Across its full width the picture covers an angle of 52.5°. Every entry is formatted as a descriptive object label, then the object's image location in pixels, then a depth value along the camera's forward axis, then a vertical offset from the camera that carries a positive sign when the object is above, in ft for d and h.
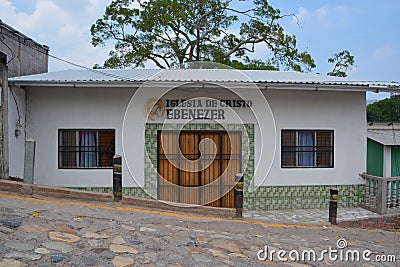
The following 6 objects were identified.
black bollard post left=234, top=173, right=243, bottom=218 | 24.11 -3.62
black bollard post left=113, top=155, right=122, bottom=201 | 23.35 -2.39
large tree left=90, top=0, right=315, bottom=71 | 65.98 +17.74
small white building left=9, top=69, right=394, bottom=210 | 30.32 +0.07
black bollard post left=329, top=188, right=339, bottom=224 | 25.20 -4.14
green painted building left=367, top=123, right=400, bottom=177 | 35.86 -1.19
